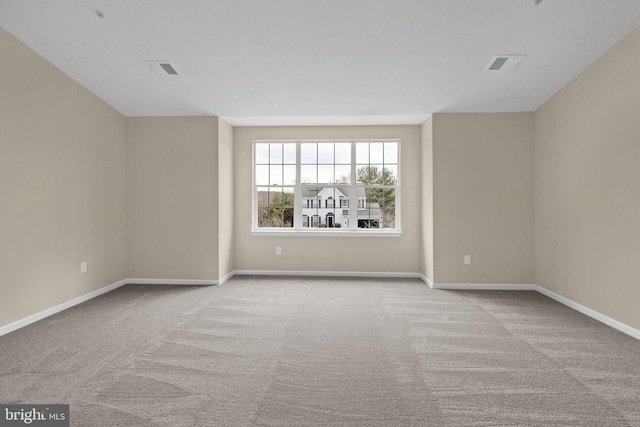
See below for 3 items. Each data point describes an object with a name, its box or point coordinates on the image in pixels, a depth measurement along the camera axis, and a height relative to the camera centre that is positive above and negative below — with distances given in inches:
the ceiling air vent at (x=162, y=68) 153.3 +63.4
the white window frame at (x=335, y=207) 231.3 +1.0
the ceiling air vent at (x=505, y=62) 146.2 +62.8
